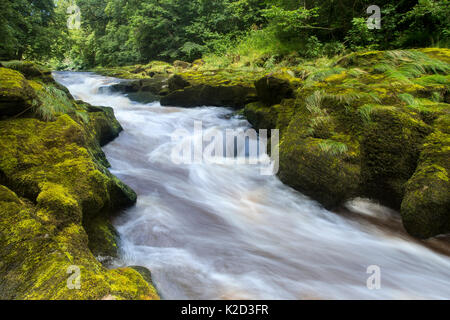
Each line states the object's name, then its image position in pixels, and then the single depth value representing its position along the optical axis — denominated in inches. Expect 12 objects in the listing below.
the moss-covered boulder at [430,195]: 127.2
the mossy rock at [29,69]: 240.5
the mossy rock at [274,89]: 266.6
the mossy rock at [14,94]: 117.5
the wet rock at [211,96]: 358.7
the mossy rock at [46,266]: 61.3
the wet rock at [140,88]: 500.8
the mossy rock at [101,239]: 103.3
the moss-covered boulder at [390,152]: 153.7
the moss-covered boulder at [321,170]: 158.6
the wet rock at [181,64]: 783.1
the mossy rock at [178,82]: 418.6
